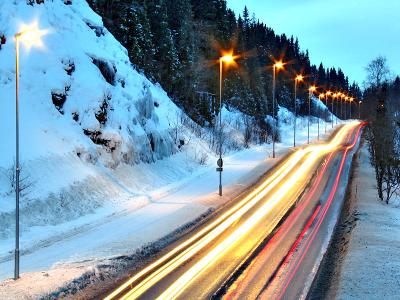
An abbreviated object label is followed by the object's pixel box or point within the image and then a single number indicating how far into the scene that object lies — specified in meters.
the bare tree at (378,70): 100.62
